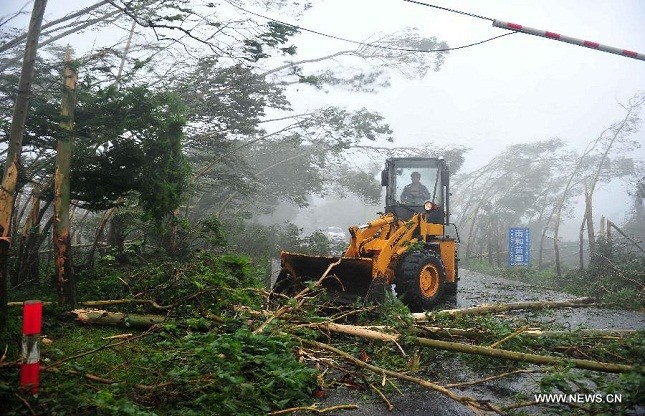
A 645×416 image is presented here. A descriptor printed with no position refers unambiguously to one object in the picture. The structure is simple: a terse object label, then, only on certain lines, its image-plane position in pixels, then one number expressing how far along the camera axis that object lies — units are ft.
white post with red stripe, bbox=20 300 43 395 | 10.66
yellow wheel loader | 23.20
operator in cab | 30.53
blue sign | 56.54
